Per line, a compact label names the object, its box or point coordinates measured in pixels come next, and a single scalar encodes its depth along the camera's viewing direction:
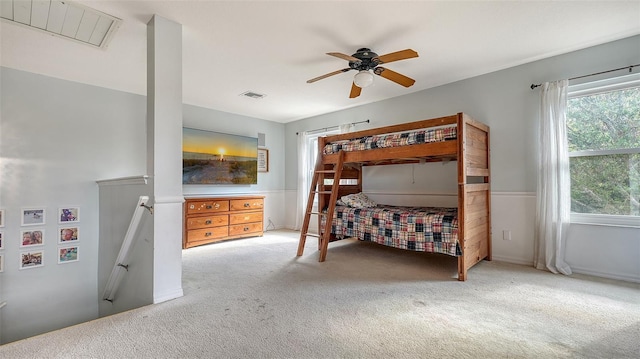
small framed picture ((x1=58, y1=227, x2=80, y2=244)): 3.36
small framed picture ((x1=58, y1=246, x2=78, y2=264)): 3.34
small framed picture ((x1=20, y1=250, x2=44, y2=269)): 3.12
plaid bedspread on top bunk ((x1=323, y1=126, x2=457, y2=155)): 2.87
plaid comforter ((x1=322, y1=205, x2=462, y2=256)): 2.83
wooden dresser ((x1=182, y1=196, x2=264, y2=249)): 4.13
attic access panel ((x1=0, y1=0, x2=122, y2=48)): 2.09
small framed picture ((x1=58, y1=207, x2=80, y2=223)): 3.37
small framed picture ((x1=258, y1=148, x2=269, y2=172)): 5.67
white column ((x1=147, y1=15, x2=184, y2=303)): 2.20
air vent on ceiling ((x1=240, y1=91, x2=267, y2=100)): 4.19
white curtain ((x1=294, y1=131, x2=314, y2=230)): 5.55
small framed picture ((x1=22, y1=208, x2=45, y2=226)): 3.16
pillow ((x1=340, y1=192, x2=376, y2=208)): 3.83
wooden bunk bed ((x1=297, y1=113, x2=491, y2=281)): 2.73
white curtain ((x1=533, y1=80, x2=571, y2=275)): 2.85
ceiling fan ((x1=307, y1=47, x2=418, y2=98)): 2.53
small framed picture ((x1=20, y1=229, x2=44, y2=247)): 3.14
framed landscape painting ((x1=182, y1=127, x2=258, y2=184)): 4.55
